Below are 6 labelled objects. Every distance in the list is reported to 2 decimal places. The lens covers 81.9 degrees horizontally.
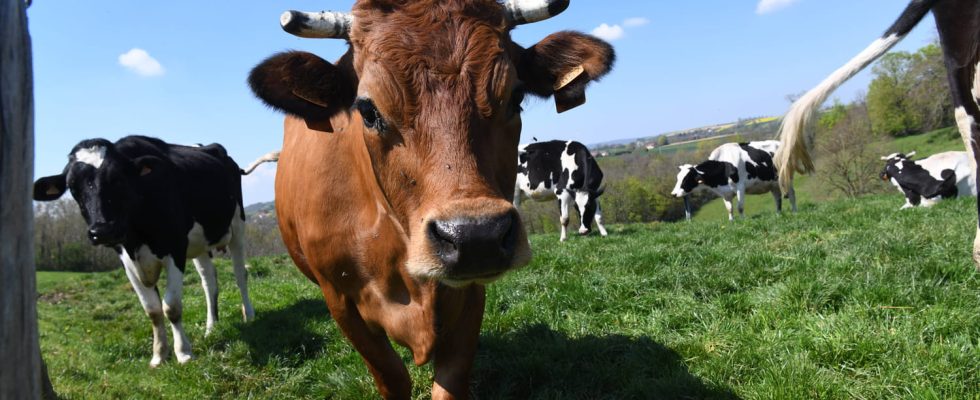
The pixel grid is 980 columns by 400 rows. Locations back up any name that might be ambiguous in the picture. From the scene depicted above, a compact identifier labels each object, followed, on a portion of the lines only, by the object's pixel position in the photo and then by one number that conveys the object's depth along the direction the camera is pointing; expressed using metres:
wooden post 1.26
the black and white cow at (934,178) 15.00
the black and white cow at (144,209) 5.61
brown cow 2.18
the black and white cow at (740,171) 18.11
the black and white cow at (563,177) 13.43
